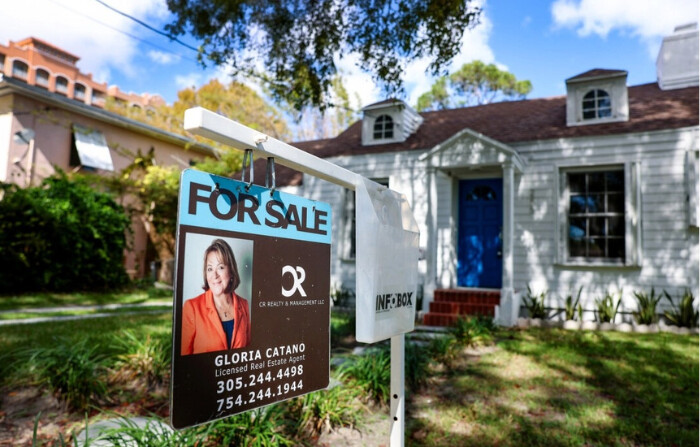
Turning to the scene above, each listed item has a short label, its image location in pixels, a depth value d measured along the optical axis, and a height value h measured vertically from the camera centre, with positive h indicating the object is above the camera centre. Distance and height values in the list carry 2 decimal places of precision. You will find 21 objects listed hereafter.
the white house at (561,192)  8.27 +1.33
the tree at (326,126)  25.30 +6.99
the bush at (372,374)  4.04 -1.04
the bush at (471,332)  6.29 -1.02
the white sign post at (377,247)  1.33 +0.04
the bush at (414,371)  4.50 -1.09
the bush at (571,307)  8.20 -0.80
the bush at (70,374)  3.65 -1.00
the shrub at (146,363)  4.23 -1.02
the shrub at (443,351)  5.47 -1.11
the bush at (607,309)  8.04 -0.80
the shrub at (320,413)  3.40 -1.16
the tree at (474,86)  30.73 +11.45
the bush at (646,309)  7.80 -0.76
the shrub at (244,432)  2.77 -1.07
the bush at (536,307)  8.43 -0.84
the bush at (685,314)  7.55 -0.81
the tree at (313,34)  7.20 +3.53
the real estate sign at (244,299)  1.13 -0.12
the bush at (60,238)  10.90 +0.29
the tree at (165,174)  15.21 +2.57
